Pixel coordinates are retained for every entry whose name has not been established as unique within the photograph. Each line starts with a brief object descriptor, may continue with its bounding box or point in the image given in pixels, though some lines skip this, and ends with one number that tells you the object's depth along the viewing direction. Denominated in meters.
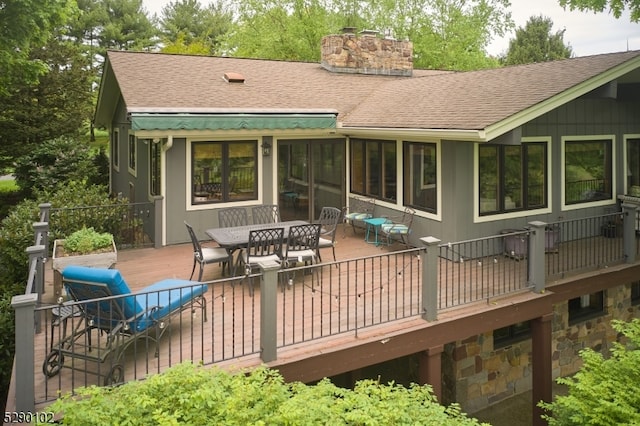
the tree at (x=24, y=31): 13.85
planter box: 7.89
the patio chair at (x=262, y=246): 8.21
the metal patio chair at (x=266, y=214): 11.94
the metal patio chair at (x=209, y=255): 8.35
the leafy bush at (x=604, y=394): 5.11
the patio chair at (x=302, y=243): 8.63
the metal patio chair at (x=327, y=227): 9.39
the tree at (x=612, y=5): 11.15
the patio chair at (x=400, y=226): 10.91
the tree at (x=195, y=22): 43.78
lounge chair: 5.46
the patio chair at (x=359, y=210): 12.38
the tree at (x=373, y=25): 32.19
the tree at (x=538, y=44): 42.97
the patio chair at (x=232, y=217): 11.19
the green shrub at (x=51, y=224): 10.74
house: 9.75
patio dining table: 8.53
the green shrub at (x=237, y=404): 3.72
